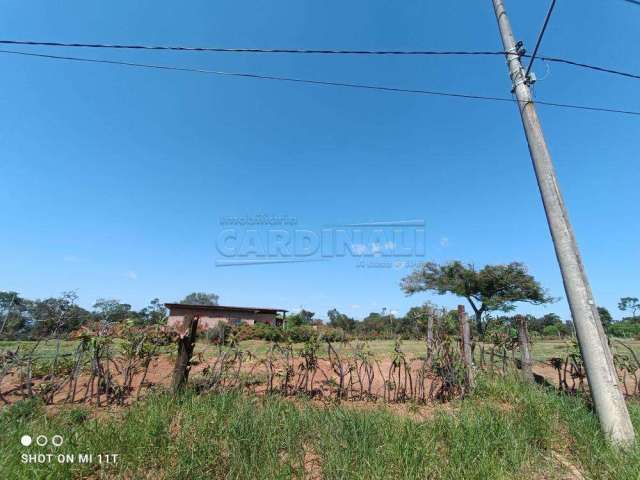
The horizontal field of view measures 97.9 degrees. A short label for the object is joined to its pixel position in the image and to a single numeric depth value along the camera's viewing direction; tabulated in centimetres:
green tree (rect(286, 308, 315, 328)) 2474
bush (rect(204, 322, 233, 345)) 1467
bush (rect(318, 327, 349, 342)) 510
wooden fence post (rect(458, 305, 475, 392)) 472
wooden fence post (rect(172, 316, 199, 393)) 399
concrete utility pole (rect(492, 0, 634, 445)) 293
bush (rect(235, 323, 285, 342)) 1827
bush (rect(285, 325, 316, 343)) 504
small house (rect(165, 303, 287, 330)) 2695
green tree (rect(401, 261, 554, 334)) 2366
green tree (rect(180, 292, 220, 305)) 6419
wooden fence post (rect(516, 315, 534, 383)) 508
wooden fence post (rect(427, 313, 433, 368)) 493
